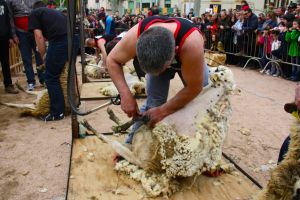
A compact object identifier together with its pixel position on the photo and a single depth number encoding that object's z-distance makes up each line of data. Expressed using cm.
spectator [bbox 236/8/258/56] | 977
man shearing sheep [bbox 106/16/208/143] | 206
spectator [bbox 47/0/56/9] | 779
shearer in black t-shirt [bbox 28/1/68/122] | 444
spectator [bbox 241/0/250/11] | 1039
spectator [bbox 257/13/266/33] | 990
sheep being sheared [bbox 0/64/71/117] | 470
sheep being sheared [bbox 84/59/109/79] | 724
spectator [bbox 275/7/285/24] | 971
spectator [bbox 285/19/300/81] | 772
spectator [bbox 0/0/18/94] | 568
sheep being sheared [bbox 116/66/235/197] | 255
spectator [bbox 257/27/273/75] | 891
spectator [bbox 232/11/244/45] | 1024
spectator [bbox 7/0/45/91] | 588
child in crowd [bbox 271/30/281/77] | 850
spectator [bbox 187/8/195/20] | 1554
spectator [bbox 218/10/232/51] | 1099
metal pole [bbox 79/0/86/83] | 662
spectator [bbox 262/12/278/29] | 929
